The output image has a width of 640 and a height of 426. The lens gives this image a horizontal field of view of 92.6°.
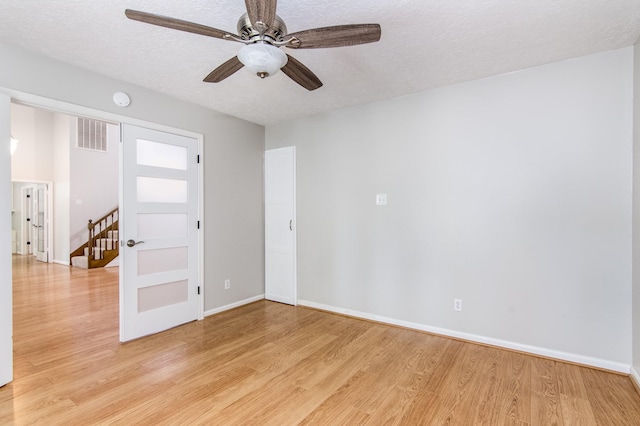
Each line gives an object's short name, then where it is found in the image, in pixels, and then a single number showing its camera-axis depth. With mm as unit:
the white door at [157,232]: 3068
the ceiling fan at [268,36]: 1511
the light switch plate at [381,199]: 3514
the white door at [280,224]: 4273
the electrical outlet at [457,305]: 3064
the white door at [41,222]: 7762
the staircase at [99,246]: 7039
